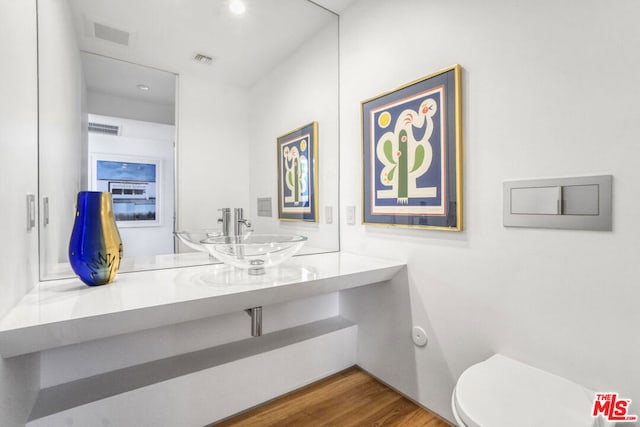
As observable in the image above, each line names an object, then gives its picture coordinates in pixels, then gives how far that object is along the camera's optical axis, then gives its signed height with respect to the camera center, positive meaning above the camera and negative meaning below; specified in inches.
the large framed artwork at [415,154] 52.8 +10.7
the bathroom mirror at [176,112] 49.5 +19.4
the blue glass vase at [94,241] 42.4 -4.2
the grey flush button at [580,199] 37.9 +1.3
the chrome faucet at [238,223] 66.4 -2.6
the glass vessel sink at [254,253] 50.1 -7.2
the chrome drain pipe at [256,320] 50.4 -17.9
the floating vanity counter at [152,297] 32.0 -11.2
